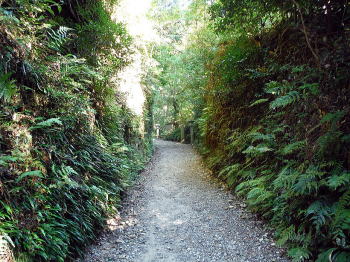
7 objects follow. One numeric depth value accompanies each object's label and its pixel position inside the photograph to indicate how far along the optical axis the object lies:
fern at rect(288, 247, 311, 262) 3.07
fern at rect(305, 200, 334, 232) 2.94
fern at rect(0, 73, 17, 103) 2.88
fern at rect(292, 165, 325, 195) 3.17
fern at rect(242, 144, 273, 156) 4.70
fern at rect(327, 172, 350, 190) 2.81
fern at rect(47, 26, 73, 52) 4.10
